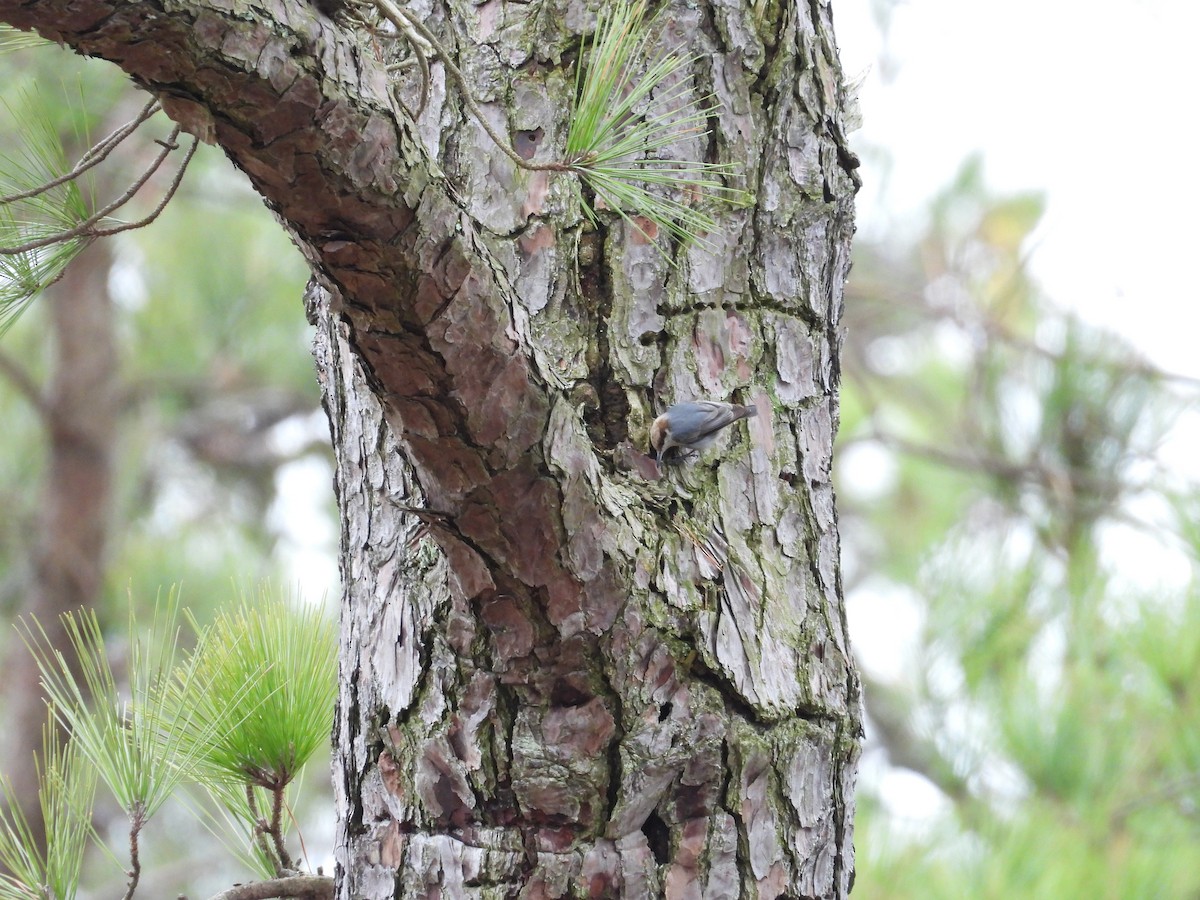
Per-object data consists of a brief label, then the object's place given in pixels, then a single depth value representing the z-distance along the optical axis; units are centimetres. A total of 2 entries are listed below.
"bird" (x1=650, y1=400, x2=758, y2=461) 981
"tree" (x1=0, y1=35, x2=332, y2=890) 1815
